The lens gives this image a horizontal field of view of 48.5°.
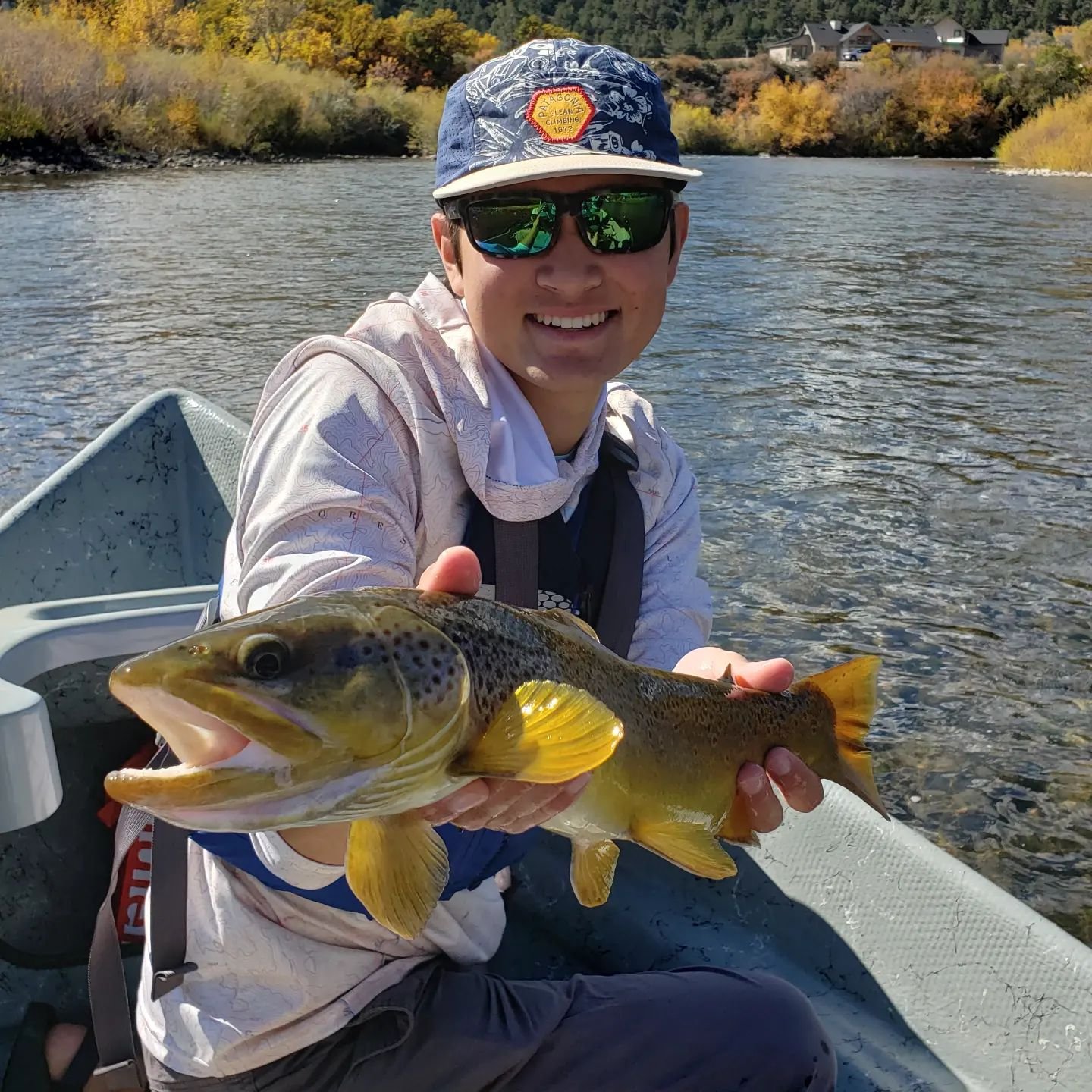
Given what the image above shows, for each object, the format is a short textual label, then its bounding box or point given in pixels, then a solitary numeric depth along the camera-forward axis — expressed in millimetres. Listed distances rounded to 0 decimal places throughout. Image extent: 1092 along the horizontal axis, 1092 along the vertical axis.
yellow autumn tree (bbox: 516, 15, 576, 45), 90438
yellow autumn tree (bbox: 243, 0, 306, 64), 61750
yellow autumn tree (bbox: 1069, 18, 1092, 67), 58781
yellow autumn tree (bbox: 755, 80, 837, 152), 59719
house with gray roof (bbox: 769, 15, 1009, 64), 116812
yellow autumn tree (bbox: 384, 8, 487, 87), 67125
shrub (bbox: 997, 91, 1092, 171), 33750
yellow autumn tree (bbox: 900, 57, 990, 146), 57500
